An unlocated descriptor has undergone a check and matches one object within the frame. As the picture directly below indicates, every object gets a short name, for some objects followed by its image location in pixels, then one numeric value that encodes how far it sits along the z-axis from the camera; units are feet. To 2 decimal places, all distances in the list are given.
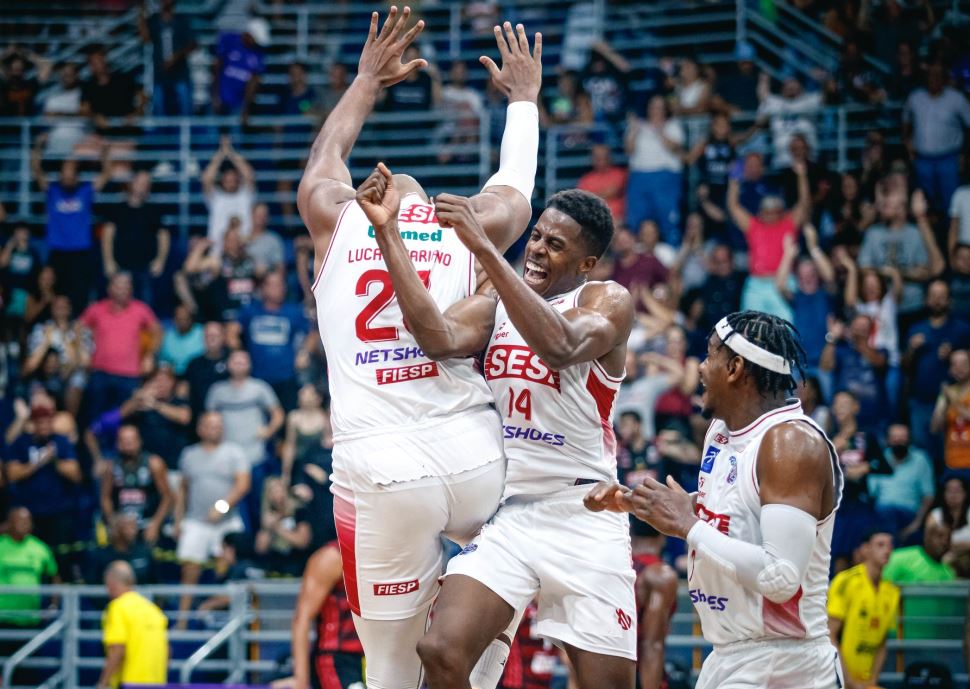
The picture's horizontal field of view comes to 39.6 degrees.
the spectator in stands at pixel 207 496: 46.78
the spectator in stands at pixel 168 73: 64.64
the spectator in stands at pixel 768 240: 49.29
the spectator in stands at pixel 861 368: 45.73
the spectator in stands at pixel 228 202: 58.34
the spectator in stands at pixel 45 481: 49.67
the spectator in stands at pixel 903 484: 42.98
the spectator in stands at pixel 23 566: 45.60
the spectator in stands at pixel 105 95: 64.49
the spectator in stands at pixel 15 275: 57.41
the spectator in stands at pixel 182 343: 54.08
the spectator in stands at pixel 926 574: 40.09
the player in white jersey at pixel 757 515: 17.46
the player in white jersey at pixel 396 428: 19.27
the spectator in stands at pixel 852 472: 40.63
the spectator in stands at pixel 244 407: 49.90
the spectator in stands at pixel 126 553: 45.04
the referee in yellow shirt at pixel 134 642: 39.75
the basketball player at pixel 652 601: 31.94
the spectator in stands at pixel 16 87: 64.75
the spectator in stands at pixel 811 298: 48.65
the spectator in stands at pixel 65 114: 64.49
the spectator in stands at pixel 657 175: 54.70
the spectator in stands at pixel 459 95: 62.28
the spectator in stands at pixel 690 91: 56.80
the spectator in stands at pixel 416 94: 62.85
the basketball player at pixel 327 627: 32.76
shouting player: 18.70
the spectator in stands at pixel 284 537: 44.24
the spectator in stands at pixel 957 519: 40.40
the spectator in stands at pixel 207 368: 51.26
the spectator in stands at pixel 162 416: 50.55
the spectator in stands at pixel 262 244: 56.95
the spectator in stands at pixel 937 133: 51.90
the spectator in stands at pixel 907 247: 49.01
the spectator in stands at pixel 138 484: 48.34
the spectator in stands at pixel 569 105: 59.62
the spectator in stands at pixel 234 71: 65.21
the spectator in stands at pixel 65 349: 54.03
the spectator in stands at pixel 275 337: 52.47
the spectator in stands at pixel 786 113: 55.06
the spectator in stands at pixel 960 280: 48.44
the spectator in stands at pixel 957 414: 43.60
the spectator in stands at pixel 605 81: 59.41
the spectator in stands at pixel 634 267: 51.44
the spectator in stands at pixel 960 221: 49.49
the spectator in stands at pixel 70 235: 58.49
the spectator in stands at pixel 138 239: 58.18
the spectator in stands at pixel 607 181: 55.31
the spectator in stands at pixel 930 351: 45.85
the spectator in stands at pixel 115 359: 53.88
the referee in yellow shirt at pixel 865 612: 37.37
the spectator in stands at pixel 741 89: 57.82
